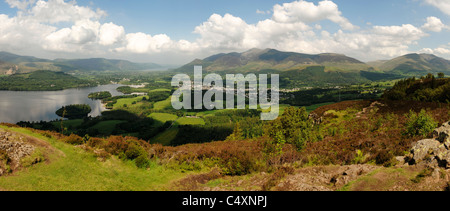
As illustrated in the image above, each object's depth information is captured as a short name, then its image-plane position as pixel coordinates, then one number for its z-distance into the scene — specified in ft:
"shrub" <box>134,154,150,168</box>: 53.93
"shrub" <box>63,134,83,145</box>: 56.42
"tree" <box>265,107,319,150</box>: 72.59
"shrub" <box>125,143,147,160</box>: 55.88
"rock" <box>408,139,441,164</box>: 37.87
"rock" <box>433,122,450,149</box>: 37.93
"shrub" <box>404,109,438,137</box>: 56.85
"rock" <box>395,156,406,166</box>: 41.06
